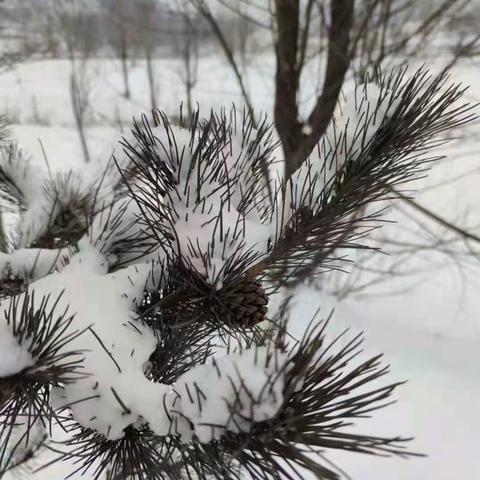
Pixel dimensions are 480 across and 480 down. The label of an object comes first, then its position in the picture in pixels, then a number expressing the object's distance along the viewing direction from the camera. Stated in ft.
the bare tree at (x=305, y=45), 2.63
